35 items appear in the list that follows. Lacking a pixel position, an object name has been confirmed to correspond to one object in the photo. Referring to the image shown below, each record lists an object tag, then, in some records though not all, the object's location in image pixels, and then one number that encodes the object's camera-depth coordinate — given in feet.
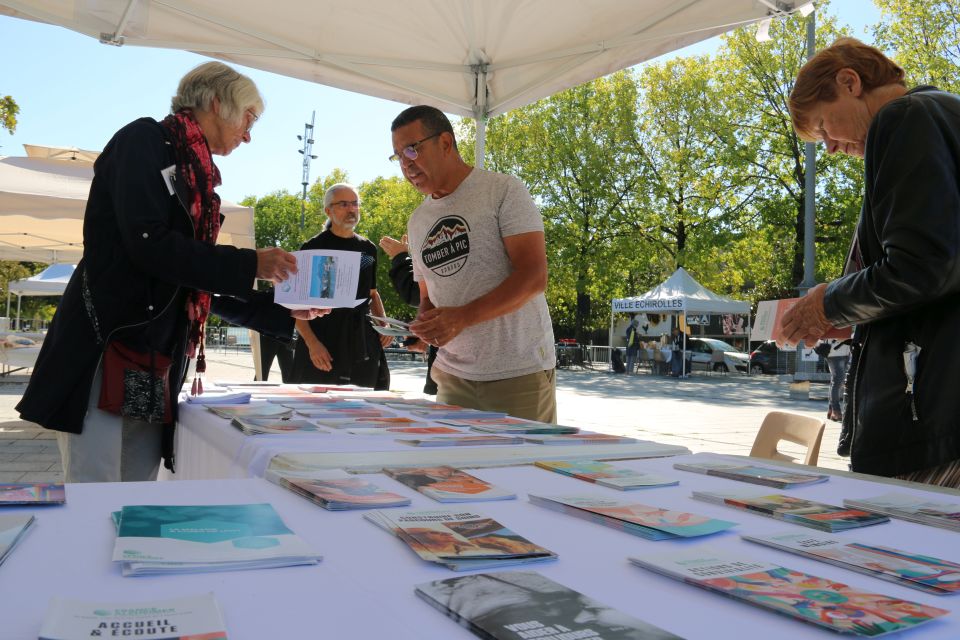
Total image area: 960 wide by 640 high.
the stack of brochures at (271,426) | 5.70
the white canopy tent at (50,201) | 19.38
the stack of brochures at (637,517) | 3.14
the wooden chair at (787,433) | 7.50
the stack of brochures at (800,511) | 3.44
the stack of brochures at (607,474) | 4.21
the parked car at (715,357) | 70.74
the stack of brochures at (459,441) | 5.46
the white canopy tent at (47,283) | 47.01
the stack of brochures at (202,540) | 2.54
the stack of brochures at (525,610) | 2.01
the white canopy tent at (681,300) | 54.60
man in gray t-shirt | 8.58
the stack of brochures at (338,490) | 3.48
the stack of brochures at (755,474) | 4.50
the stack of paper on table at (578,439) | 5.91
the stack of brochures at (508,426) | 6.45
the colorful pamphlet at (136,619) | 1.94
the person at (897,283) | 5.13
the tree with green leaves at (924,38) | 51.85
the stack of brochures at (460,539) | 2.63
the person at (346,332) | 13.47
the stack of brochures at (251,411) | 6.68
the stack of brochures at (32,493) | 3.36
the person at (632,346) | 65.87
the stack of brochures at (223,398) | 7.97
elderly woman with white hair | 6.09
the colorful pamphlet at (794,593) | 2.18
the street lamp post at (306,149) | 131.03
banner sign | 54.57
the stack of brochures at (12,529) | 2.66
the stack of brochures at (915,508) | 3.59
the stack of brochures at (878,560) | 2.61
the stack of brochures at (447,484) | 3.75
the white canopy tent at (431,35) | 11.89
